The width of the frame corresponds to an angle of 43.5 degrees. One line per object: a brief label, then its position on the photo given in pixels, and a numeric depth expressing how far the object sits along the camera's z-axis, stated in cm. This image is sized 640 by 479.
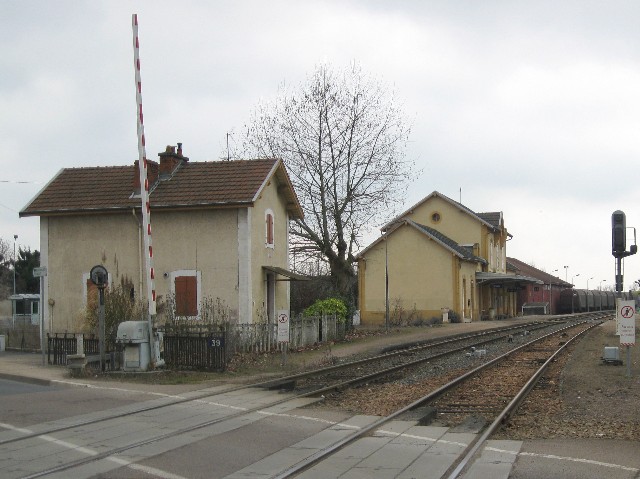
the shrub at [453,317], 5098
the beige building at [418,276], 5150
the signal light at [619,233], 1614
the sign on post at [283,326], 2009
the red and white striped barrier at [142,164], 1823
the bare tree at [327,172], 3797
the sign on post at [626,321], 1608
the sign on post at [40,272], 2125
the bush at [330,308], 3349
